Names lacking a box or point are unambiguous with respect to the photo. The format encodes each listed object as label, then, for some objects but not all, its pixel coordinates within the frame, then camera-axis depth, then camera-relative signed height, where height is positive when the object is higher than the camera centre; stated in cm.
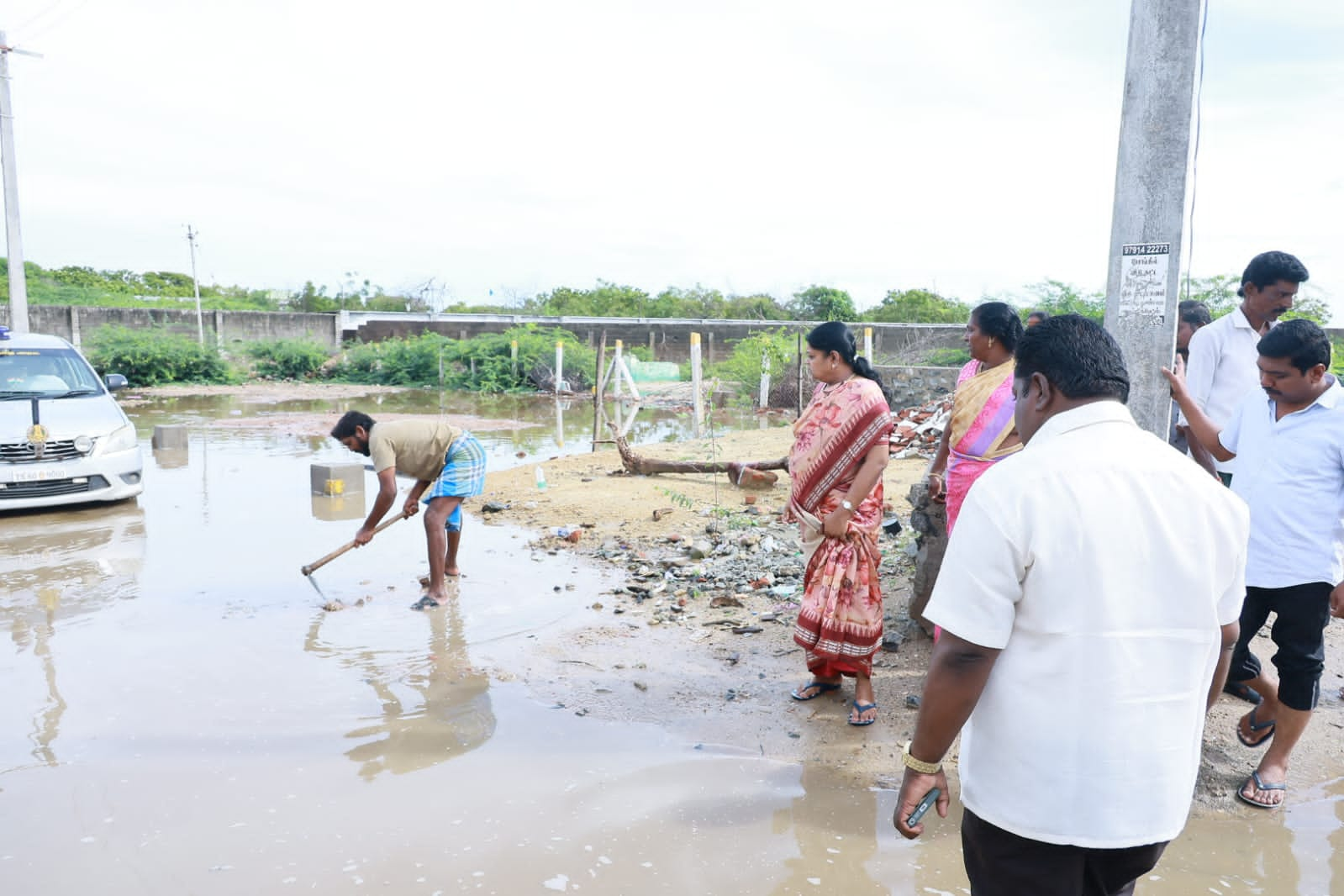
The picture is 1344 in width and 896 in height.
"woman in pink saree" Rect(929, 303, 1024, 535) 384 -22
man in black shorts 321 -54
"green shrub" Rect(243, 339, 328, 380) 3228 -47
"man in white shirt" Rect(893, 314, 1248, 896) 163 -50
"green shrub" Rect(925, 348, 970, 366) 1980 -3
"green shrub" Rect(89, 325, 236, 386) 2842 -47
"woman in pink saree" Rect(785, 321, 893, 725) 406 -67
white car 855 -87
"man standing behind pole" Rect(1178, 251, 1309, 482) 392 +9
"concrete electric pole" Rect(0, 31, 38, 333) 1908 +291
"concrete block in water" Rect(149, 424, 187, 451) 1366 -141
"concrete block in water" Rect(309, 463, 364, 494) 1022 -148
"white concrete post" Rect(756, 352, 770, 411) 2144 -68
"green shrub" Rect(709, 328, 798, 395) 2205 -13
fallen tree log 998 -131
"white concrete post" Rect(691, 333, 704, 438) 1588 -43
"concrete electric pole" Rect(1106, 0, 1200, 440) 365 +66
